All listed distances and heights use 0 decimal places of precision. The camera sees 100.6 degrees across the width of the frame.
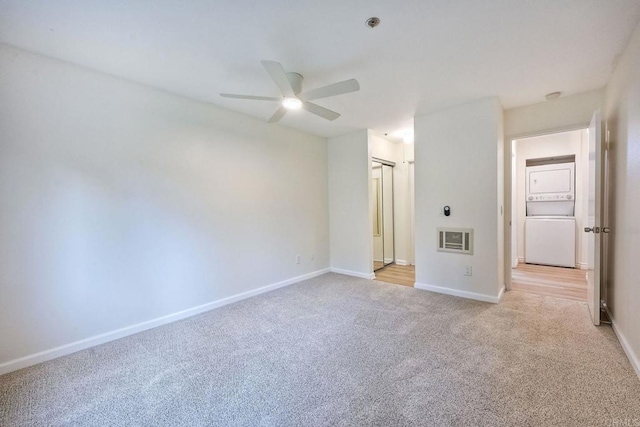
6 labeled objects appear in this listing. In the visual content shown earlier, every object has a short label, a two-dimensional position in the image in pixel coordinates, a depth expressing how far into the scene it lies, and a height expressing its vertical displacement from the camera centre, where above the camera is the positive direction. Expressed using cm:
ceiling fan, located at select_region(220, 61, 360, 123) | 202 +97
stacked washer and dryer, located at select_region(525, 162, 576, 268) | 477 -28
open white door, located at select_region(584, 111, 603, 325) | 248 -11
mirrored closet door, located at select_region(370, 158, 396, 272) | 538 -22
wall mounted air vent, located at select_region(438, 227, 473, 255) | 339 -49
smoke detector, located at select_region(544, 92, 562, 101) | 305 +123
